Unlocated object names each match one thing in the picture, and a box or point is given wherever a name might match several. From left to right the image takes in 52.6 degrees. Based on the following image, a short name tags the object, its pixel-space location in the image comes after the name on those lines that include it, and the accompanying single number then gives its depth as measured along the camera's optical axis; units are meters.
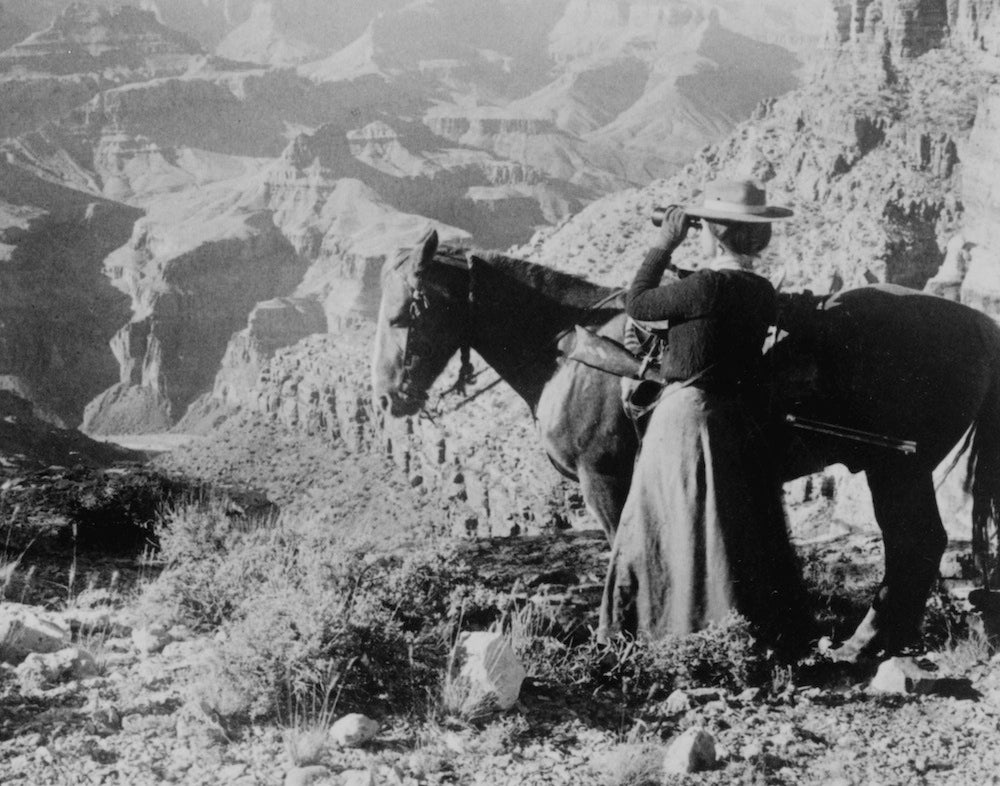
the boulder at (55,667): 4.91
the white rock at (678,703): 4.95
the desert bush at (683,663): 5.05
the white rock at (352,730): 4.42
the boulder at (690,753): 4.31
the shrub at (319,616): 4.64
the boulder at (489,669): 4.69
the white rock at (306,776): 4.09
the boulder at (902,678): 5.11
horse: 5.64
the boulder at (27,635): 5.29
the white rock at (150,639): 5.59
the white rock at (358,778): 4.05
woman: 5.07
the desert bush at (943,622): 6.03
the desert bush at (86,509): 9.58
